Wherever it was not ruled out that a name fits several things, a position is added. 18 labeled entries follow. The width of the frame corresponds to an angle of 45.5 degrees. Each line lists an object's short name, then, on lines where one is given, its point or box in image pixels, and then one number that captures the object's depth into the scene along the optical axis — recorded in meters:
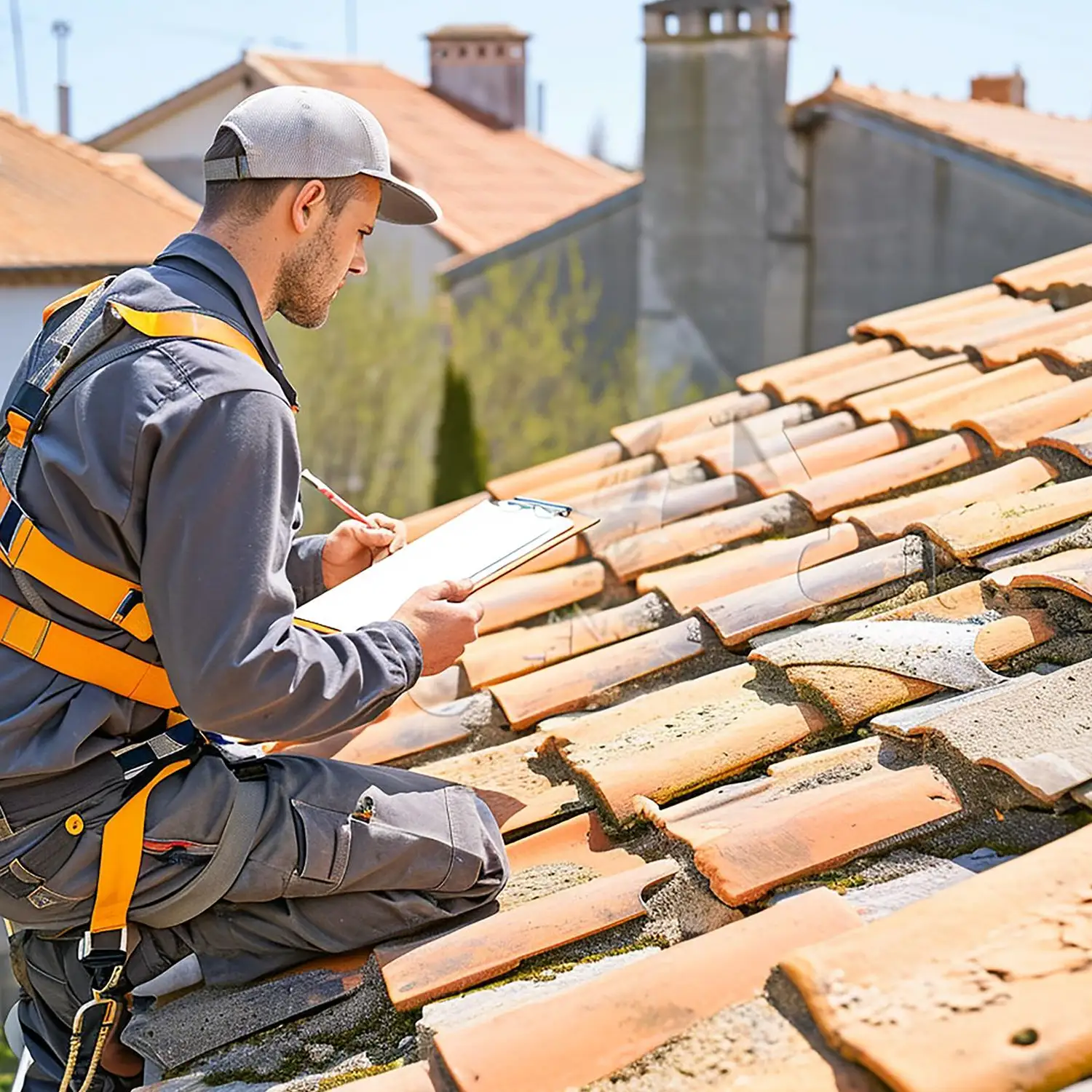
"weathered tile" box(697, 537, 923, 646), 2.72
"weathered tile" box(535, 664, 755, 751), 2.48
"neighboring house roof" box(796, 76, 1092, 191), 9.55
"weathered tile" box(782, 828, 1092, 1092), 1.28
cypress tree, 15.61
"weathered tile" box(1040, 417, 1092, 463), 2.88
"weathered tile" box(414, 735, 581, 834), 2.35
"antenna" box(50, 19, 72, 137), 26.23
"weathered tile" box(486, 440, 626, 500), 4.12
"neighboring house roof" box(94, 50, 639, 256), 16.11
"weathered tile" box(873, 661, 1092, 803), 1.73
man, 1.72
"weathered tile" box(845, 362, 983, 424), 3.74
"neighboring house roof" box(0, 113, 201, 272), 10.45
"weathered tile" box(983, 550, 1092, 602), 2.21
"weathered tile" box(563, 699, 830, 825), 2.23
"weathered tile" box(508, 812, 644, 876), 2.16
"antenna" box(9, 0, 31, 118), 21.62
